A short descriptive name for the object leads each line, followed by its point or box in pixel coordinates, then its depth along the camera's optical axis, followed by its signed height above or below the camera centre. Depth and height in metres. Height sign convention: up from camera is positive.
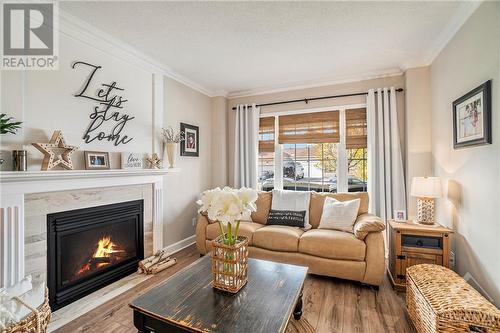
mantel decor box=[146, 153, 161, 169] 3.04 +0.09
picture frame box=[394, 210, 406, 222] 2.71 -0.57
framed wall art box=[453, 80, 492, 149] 1.79 +0.42
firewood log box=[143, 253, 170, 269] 2.74 -1.14
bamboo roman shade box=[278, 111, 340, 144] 3.71 +0.66
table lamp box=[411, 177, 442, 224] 2.41 -0.29
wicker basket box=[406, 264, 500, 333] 1.35 -0.87
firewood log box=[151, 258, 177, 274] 2.75 -1.20
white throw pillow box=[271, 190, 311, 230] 3.21 -0.47
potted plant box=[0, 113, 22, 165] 1.68 +0.32
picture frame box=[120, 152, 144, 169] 2.72 +0.10
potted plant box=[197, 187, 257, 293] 1.44 -0.48
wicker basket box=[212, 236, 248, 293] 1.49 -0.63
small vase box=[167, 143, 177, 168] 3.26 +0.22
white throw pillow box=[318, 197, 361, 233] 2.79 -0.59
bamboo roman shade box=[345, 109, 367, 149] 3.53 +0.59
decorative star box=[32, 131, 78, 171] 1.96 +0.14
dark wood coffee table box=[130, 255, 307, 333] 1.20 -0.80
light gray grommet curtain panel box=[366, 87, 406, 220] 3.19 +0.15
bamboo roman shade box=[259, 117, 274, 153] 4.17 +0.60
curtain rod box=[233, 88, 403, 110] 3.57 +1.12
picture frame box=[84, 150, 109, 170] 2.32 +0.09
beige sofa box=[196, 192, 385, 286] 2.37 -0.86
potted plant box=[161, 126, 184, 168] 3.26 +0.39
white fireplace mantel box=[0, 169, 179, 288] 1.73 -0.23
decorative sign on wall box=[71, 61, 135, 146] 2.37 +0.63
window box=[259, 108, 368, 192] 3.60 +0.26
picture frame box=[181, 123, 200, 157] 3.66 +0.44
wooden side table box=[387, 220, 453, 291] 2.21 -0.78
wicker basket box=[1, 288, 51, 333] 1.27 -0.88
